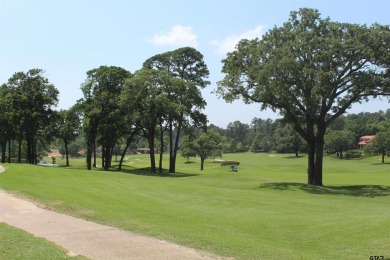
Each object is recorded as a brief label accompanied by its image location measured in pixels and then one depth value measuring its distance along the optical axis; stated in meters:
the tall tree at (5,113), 53.91
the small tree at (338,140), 116.12
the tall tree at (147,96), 46.97
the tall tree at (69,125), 62.39
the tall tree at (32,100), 54.06
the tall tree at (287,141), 133.12
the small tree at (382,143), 92.01
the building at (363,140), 132.16
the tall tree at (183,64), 55.22
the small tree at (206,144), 78.50
